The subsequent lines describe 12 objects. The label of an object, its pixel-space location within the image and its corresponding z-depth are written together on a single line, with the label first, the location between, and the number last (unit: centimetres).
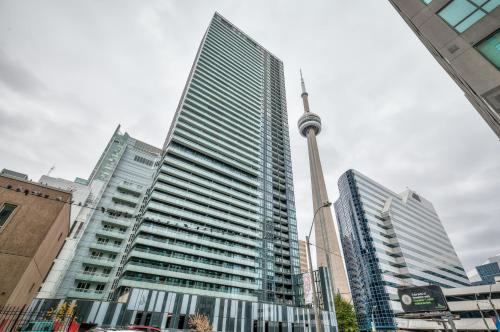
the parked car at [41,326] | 2599
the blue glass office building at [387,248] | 7225
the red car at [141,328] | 1280
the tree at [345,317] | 5216
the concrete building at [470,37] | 1023
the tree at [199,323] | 4003
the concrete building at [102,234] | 4594
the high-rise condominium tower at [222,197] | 5397
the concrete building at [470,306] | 4938
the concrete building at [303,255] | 12788
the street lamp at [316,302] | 1272
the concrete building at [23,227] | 1317
